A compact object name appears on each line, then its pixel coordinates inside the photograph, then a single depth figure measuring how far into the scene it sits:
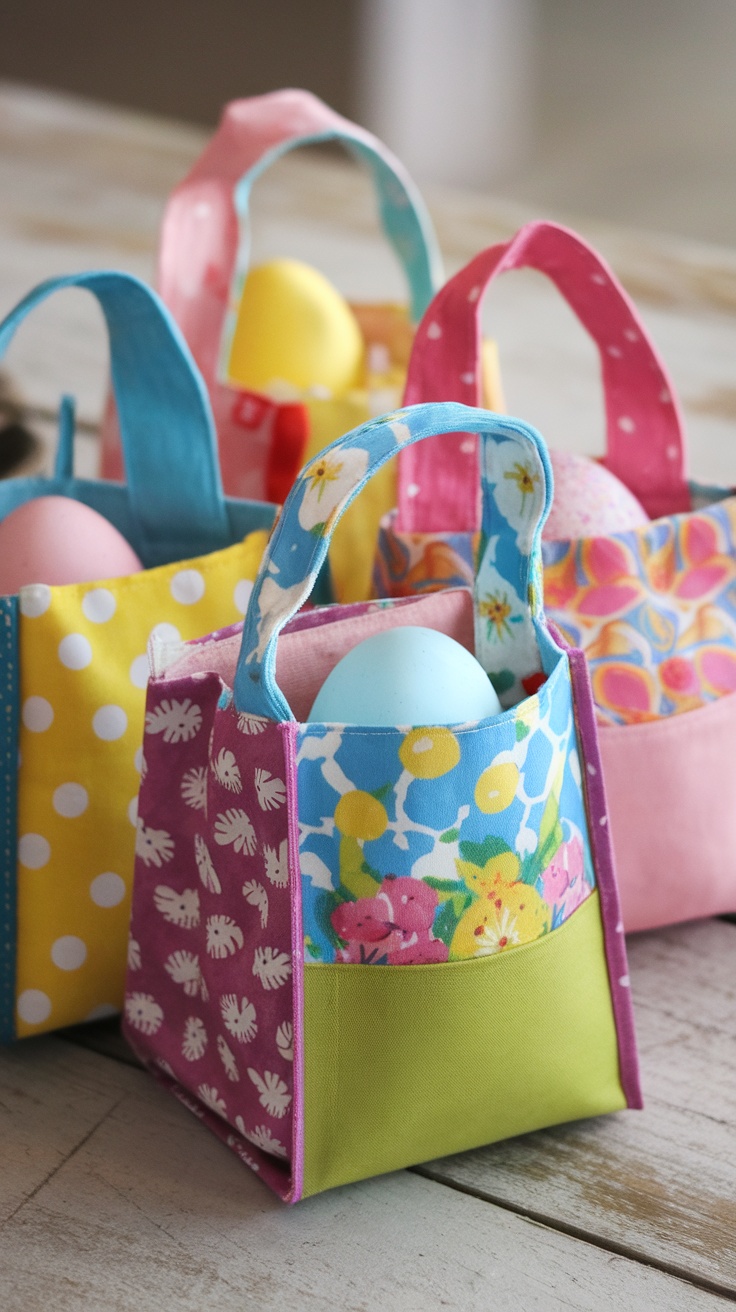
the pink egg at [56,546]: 0.90
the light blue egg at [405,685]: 0.73
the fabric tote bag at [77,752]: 0.84
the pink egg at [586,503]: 0.95
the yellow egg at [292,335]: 1.32
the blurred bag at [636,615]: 0.92
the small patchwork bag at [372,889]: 0.70
